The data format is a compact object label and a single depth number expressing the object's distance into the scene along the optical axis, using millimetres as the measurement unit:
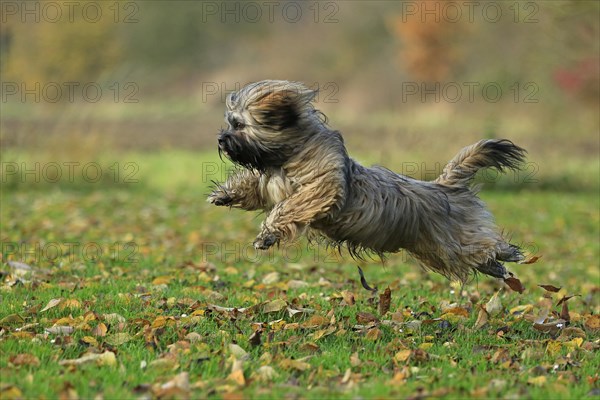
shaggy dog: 12297
